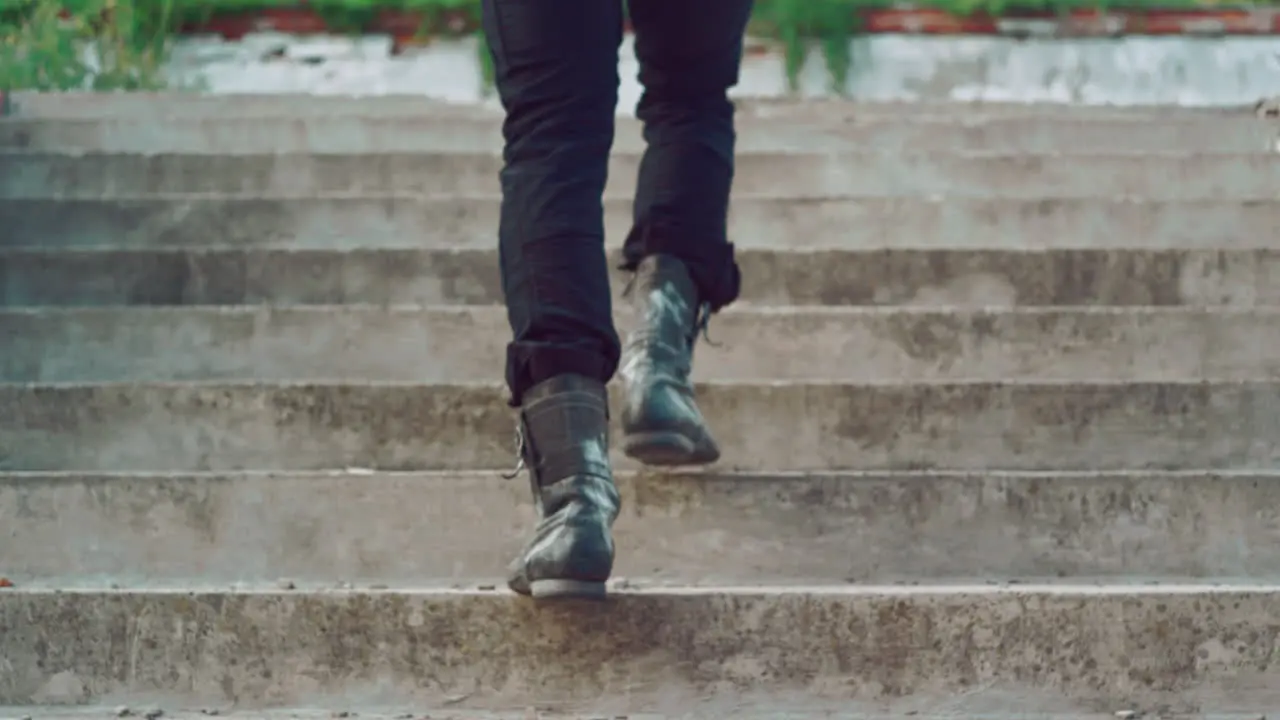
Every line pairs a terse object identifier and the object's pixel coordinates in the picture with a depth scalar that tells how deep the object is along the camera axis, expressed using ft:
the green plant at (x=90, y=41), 18.13
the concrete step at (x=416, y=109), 14.20
